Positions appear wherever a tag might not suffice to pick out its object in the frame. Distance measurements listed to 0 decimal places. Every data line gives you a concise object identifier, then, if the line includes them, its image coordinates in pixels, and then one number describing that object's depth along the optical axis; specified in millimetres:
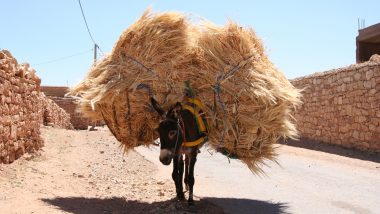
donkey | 5535
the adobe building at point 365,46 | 21969
